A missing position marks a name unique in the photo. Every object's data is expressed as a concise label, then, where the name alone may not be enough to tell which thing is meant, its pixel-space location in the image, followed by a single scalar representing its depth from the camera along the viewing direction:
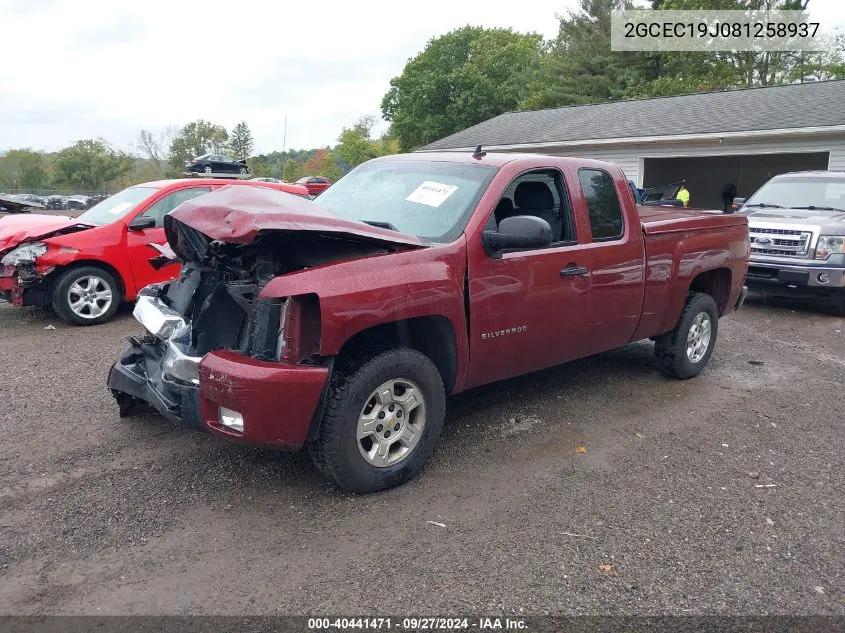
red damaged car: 7.43
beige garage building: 15.80
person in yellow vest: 15.24
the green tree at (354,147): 62.62
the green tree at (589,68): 37.19
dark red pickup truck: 3.41
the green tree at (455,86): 47.09
